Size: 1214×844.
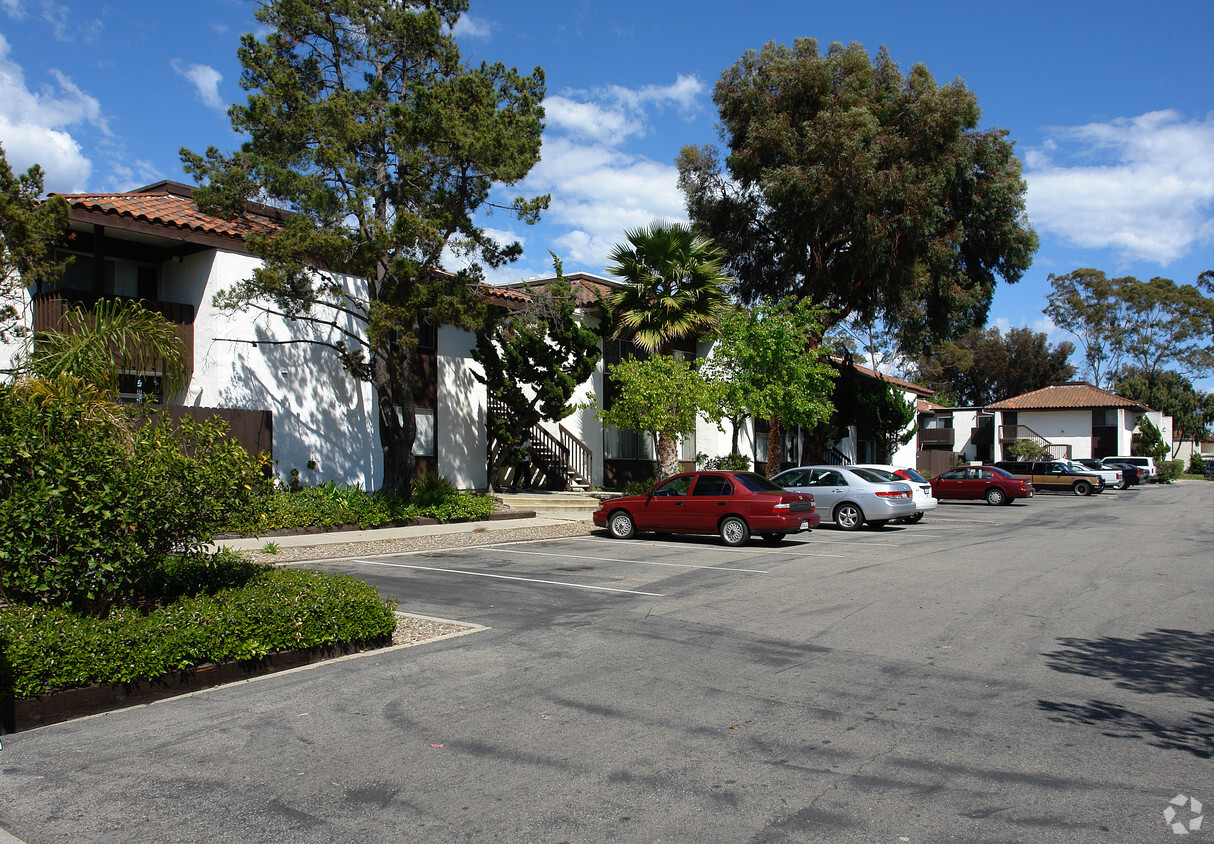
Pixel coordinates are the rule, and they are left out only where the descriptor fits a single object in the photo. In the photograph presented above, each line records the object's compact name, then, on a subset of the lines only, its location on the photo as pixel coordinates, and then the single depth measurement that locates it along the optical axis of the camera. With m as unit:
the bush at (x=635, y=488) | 22.94
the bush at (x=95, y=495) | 6.36
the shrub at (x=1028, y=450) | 54.59
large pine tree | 16.19
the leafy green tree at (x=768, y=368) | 24.52
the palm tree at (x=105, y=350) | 8.57
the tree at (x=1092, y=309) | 71.25
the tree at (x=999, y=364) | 74.88
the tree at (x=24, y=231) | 12.43
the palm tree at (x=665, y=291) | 23.73
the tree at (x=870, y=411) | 35.78
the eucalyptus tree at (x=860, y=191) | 28.41
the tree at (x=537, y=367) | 22.22
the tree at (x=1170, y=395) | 72.12
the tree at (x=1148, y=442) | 65.41
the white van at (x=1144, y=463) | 55.04
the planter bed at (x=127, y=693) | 5.59
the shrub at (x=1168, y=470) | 60.56
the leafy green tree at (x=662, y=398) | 22.33
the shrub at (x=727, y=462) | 28.78
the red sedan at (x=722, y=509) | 15.89
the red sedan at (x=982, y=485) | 31.70
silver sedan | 19.89
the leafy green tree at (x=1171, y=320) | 69.94
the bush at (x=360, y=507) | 16.92
